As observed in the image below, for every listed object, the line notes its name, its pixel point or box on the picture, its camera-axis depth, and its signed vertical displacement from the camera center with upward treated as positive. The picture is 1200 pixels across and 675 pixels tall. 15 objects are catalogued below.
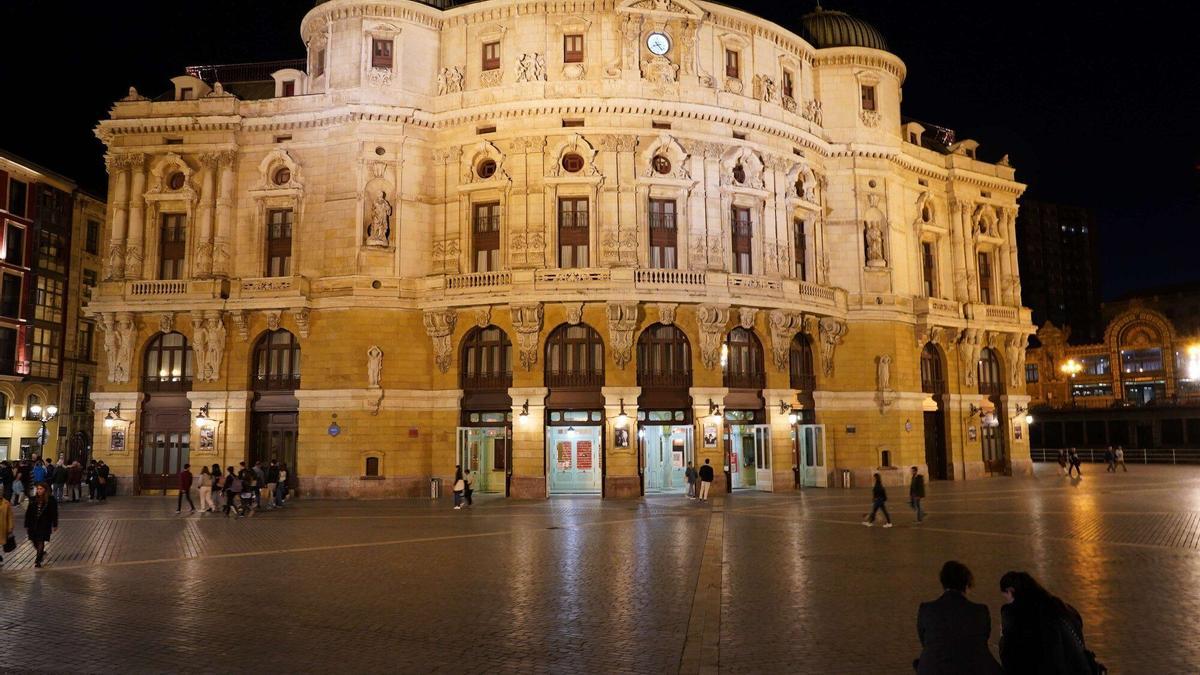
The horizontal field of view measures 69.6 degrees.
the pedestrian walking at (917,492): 28.28 -1.91
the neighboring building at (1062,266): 139.62 +27.26
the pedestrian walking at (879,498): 27.09 -2.01
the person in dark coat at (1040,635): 7.01 -1.66
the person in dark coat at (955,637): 7.27 -1.74
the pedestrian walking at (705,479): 37.56 -1.92
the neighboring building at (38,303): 57.97 +9.78
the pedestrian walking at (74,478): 38.12 -1.62
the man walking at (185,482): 34.19 -1.65
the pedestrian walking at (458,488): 34.50 -2.01
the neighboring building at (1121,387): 83.12 +4.87
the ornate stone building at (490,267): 40.62 +8.35
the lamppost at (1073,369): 87.44 +6.61
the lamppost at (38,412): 59.00 +2.02
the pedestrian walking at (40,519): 20.05 -1.80
